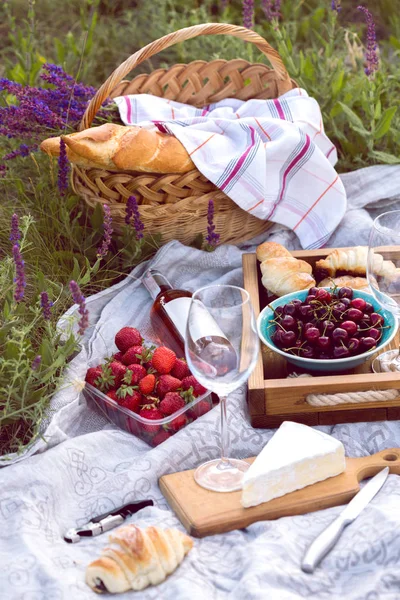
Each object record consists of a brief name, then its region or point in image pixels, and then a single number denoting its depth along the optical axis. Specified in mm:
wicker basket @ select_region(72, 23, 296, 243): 2465
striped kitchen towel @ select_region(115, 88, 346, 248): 2518
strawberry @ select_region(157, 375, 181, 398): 1937
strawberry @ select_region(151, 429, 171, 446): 1925
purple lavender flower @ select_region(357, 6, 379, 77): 2887
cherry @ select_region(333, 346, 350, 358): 1919
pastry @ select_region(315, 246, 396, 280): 2336
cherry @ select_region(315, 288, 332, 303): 2018
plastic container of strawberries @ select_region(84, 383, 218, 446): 1899
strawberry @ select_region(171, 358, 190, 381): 2002
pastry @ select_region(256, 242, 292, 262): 2397
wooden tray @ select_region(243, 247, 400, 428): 1894
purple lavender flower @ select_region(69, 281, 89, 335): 1818
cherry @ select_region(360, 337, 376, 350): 1924
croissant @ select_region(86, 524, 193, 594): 1456
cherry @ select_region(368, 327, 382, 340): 1956
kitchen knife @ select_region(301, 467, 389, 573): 1501
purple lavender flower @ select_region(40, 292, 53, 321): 1923
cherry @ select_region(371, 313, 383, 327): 1979
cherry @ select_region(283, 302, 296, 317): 2012
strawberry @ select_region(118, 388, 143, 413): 1920
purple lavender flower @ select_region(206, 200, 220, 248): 2465
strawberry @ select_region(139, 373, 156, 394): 1932
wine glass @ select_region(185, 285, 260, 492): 1620
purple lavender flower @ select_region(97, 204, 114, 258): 2180
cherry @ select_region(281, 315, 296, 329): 1982
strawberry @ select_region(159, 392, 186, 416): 1906
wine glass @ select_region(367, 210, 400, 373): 1900
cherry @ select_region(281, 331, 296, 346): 1956
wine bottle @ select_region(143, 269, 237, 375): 1622
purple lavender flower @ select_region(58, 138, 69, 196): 2396
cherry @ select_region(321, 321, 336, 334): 1934
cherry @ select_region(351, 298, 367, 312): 2012
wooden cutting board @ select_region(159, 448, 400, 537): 1645
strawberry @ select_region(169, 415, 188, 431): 1924
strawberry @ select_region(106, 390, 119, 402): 1944
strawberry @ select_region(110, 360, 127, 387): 1971
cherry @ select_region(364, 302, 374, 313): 2031
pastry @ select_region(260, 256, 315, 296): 2240
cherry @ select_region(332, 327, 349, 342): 1921
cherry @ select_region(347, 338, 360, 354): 1922
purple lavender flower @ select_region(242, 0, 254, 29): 3191
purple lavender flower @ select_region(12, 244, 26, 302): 1835
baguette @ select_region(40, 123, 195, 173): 2391
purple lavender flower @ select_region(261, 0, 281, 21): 3072
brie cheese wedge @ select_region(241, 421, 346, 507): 1663
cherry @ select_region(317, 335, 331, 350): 1920
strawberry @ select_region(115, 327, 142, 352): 2094
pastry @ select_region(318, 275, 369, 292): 2230
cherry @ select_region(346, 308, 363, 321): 1967
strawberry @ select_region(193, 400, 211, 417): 1958
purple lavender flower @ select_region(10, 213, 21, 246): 1990
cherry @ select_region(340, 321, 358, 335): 1941
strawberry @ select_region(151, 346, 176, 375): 1974
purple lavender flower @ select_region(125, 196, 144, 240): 2375
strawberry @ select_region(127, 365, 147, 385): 1948
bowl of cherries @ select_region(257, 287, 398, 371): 1928
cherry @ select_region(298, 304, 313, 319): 1980
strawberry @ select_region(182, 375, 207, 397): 1941
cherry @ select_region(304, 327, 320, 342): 1929
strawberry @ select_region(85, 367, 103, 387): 2006
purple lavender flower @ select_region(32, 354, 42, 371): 1820
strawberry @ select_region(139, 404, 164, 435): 1908
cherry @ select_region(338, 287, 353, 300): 2070
